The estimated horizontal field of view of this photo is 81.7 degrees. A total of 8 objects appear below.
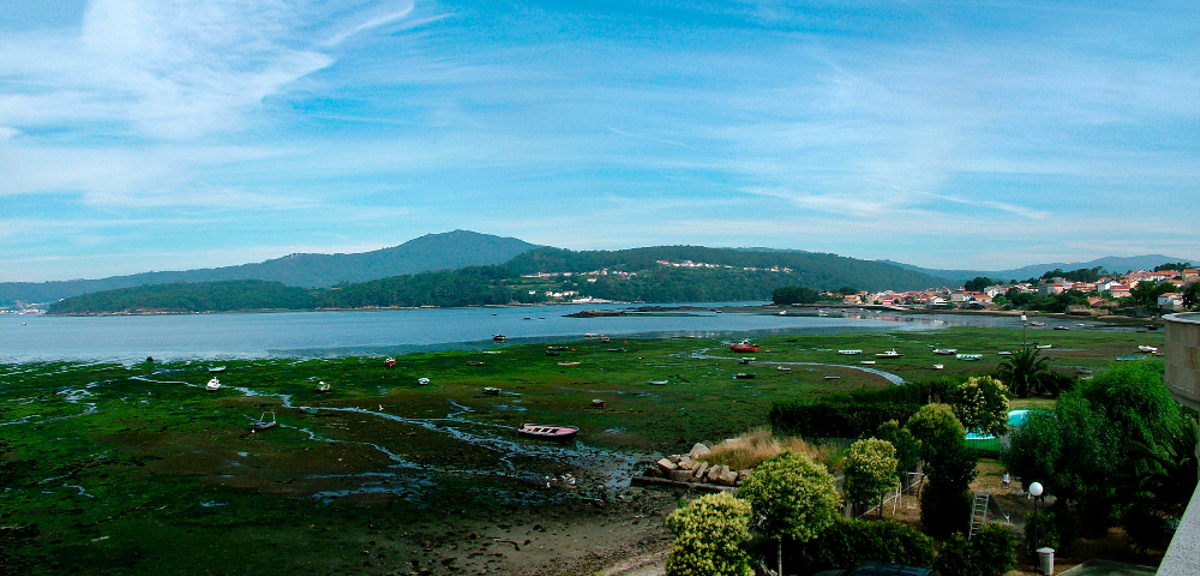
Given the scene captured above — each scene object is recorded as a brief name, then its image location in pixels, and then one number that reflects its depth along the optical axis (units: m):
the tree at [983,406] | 22.58
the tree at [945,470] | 15.55
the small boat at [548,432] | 30.19
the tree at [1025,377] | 35.84
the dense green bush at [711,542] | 11.32
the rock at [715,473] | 22.33
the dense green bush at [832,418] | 26.91
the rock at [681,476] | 22.98
